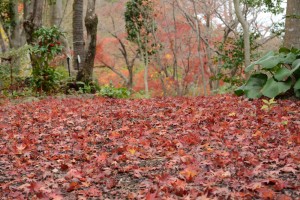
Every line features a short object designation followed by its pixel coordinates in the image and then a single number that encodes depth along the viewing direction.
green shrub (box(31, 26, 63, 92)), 12.15
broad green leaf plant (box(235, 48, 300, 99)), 7.45
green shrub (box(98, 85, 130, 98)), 11.61
